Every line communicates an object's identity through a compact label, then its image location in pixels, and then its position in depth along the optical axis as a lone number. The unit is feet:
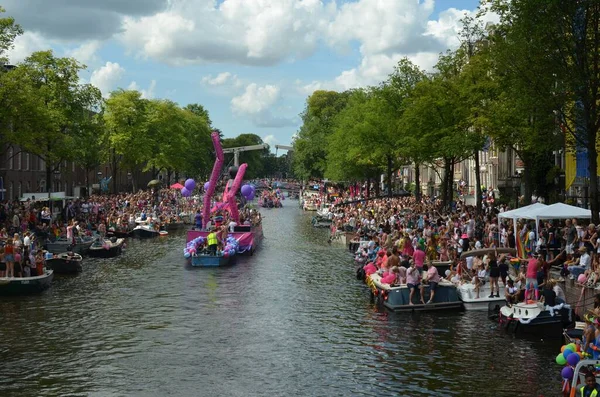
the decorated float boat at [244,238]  152.46
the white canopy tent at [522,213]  99.76
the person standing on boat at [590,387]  47.48
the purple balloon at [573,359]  51.83
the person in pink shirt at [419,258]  92.39
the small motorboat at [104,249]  148.97
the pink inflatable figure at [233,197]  159.44
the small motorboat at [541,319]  73.36
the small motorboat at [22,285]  98.07
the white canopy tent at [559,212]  96.58
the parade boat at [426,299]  88.33
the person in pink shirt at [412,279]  87.10
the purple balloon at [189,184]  181.42
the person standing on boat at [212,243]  134.31
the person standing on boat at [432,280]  87.66
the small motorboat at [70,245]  139.44
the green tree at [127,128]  295.28
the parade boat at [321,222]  247.48
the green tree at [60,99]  186.95
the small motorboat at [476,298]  87.92
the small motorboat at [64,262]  120.26
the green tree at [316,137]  394.42
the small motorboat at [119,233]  182.91
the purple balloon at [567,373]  52.02
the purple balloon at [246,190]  179.42
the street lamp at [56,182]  279.28
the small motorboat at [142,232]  200.54
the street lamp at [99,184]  313.24
